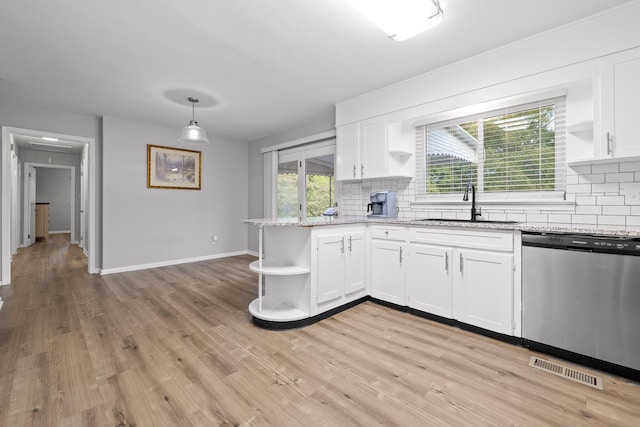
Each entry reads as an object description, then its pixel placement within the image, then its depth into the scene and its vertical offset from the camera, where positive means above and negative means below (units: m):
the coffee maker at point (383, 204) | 3.42 +0.10
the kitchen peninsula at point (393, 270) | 2.30 -0.53
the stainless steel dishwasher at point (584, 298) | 1.78 -0.57
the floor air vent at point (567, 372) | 1.76 -1.03
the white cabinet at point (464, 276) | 2.27 -0.55
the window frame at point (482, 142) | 2.52 +0.78
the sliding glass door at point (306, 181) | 4.72 +0.56
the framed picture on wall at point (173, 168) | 5.02 +0.79
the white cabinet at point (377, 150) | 3.38 +0.76
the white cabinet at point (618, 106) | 2.00 +0.77
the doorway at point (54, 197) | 7.65 +0.43
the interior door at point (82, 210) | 6.36 +0.01
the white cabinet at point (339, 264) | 2.71 -0.53
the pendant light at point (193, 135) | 3.52 +0.94
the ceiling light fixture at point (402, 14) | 1.88 +1.35
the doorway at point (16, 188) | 3.89 +0.36
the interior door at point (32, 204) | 7.42 +0.15
